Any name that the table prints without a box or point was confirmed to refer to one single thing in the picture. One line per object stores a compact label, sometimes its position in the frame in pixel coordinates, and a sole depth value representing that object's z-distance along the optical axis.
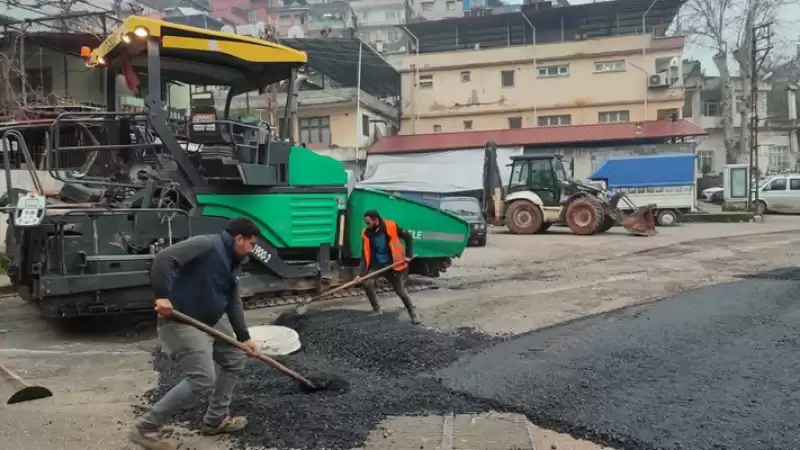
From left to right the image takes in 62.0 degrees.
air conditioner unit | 30.23
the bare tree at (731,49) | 30.91
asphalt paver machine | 5.80
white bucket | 5.23
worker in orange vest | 6.68
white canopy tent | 23.60
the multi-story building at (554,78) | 30.64
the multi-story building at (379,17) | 68.69
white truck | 20.09
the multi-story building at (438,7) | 62.78
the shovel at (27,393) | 4.35
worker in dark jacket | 3.49
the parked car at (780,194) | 23.31
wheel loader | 16.77
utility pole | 22.55
